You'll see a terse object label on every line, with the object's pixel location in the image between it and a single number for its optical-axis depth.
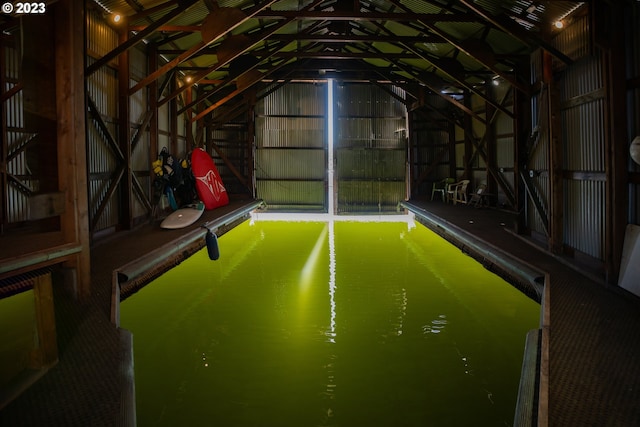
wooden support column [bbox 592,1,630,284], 4.80
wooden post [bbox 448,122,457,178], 14.16
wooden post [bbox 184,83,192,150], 12.54
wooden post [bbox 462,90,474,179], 13.14
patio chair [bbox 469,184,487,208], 12.09
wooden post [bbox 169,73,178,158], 11.49
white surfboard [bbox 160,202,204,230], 8.47
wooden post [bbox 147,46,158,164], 9.70
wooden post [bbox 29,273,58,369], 3.37
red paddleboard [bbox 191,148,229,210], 10.98
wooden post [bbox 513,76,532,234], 7.84
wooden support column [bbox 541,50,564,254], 6.39
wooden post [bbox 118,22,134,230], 8.24
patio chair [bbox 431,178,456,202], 13.84
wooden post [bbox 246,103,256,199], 14.41
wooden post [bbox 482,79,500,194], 11.61
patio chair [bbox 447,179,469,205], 12.88
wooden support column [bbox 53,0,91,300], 4.28
